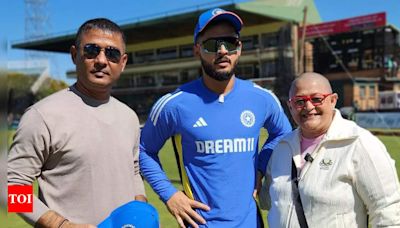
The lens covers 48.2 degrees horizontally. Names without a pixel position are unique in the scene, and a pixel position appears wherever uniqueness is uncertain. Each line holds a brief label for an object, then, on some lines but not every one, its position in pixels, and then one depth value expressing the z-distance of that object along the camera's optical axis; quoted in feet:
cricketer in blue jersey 8.58
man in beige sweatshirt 6.54
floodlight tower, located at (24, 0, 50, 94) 155.74
